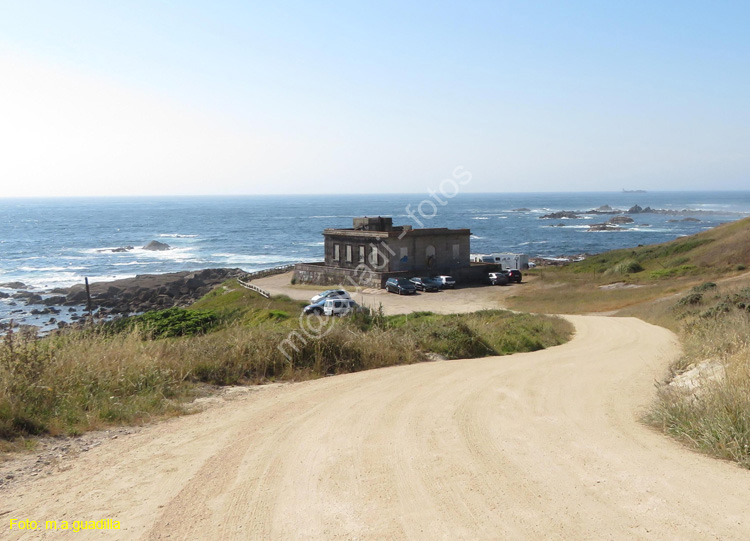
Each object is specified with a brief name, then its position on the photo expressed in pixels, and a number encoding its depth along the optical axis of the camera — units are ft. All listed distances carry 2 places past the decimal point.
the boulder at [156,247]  371.19
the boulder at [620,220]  584.40
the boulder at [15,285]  225.95
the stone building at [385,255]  165.99
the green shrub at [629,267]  194.39
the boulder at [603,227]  500.74
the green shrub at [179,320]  74.47
